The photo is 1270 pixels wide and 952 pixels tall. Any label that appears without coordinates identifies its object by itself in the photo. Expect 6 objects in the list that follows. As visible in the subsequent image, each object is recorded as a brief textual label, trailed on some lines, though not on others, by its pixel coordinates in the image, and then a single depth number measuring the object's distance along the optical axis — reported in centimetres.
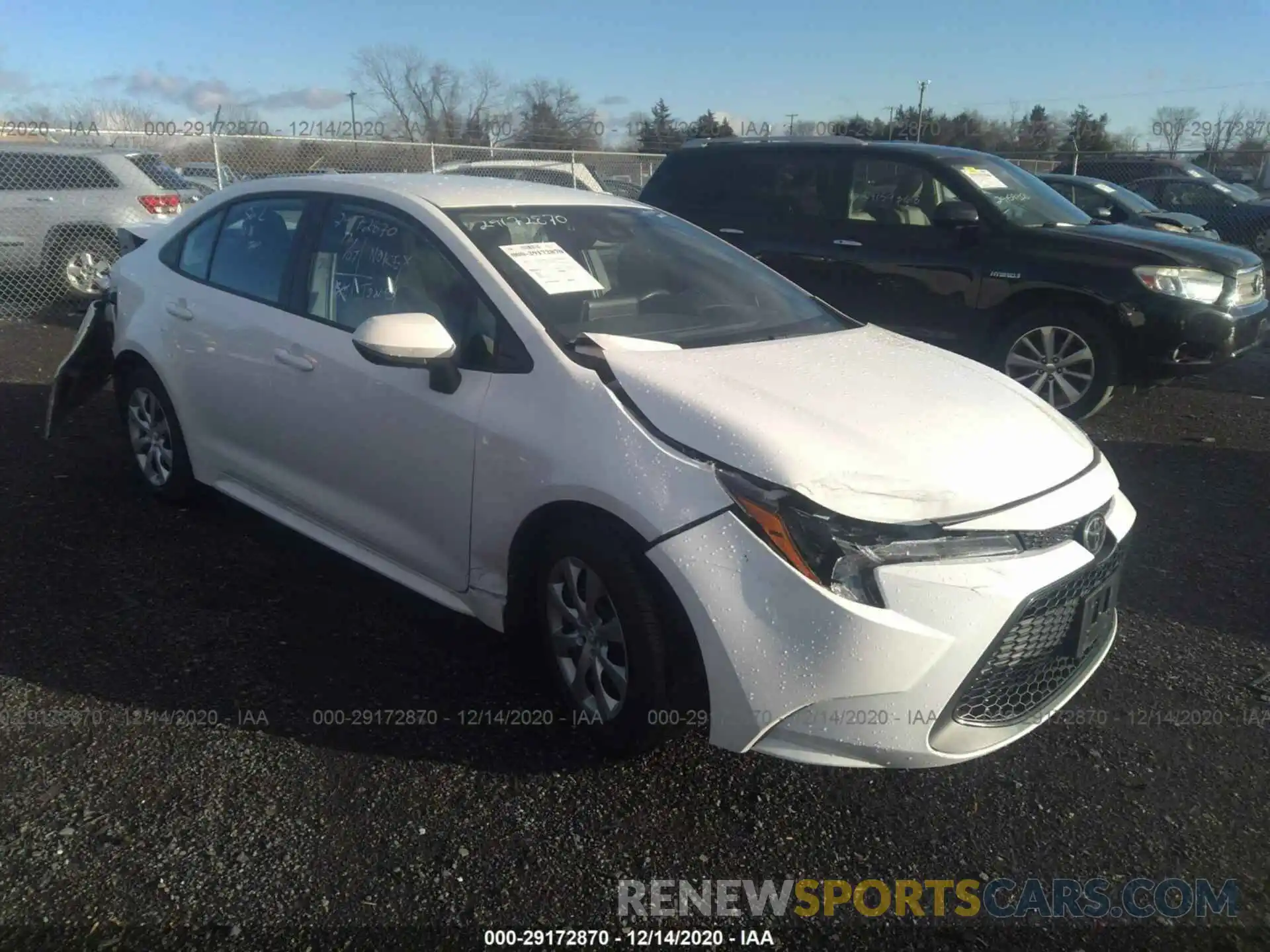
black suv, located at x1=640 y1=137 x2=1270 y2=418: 633
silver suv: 970
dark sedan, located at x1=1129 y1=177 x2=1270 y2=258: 1664
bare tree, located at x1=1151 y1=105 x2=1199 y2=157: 2641
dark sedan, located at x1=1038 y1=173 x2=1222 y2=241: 1155
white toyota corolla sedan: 239
